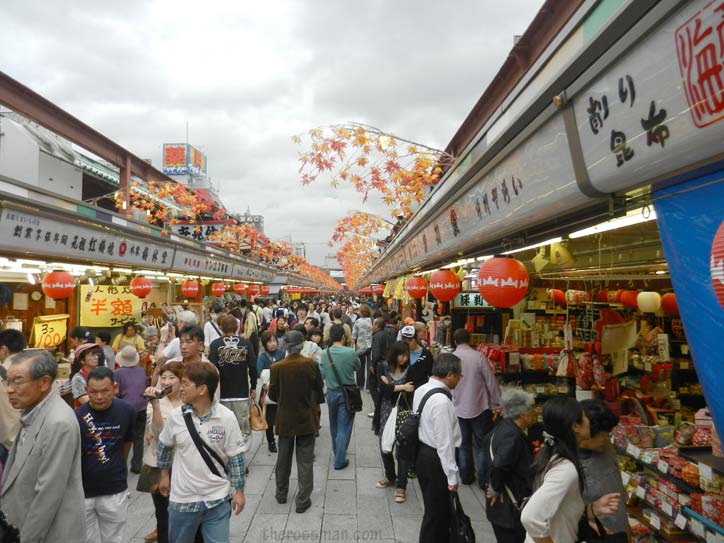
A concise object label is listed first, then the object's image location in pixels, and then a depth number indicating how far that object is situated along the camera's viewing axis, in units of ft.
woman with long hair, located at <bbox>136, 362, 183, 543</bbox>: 13.67
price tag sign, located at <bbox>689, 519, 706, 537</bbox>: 10.93
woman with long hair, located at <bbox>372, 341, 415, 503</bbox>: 19.01
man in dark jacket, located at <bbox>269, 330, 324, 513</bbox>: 18.37
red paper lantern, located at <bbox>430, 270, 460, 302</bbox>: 28.40
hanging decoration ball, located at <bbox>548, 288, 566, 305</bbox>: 32.24
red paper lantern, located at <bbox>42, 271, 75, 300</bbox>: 27.07
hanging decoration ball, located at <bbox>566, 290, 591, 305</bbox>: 30.19
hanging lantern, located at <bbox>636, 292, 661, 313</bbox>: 23.32
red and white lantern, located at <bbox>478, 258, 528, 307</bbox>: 15.28
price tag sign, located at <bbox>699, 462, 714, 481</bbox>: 11.12
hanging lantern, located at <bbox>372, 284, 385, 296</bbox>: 99.13
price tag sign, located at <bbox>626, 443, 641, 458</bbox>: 14.07
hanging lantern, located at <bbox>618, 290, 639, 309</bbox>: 25.90
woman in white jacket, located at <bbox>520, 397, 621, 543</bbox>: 9.18
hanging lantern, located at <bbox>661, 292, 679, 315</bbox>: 23.76
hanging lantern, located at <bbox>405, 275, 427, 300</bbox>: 36.78
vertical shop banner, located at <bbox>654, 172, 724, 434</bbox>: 6.32
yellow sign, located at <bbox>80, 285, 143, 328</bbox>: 41.65
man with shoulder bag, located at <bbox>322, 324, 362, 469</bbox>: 21.80
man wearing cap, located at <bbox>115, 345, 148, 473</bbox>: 19.84
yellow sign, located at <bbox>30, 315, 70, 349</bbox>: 36.44
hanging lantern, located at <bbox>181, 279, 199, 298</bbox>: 51.17
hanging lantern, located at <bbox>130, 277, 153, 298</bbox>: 37.14
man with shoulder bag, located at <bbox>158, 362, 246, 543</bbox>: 11.37
